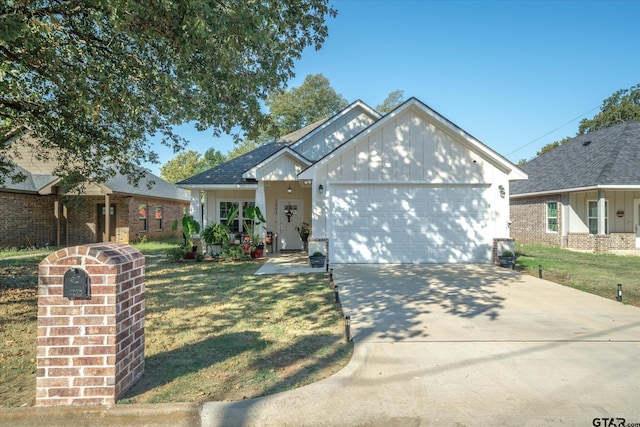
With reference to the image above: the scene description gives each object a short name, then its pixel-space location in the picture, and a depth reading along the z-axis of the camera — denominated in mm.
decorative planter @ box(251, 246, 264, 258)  13797
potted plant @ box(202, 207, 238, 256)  13656
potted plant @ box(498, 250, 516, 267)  11250
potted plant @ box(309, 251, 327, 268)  11258
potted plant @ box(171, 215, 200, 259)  13508
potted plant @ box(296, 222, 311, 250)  16234
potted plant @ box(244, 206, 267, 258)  13820
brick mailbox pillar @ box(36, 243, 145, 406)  3238
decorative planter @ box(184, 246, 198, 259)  13470
